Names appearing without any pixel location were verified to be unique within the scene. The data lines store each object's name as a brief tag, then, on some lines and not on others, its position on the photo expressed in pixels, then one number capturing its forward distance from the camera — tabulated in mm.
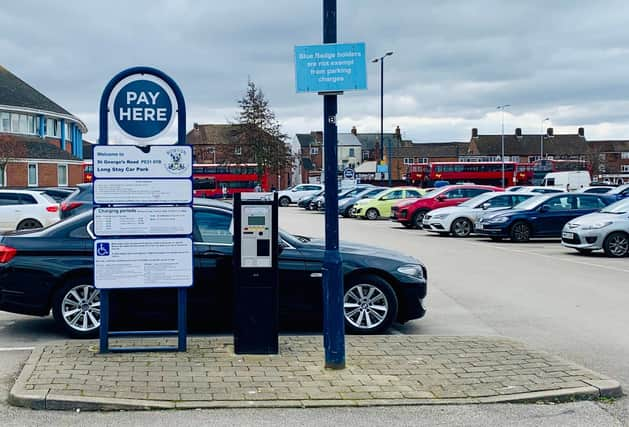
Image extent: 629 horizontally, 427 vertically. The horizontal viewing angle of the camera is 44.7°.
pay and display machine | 7465
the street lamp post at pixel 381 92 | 50431
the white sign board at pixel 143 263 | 7504
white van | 58000
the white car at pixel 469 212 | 25203
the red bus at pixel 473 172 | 67188
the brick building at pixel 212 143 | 101562
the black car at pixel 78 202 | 19312
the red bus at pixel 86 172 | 65931
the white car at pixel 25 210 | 24500
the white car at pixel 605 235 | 18516
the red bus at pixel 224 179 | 62438
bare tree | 52844
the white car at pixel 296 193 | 59378
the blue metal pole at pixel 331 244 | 6727
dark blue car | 22672
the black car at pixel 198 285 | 8555
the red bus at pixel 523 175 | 69000
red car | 29656
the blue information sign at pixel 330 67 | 6672
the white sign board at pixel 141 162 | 7449
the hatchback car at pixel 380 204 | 37531
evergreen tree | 69812
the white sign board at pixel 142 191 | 7449
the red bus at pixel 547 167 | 72812
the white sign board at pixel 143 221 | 7480
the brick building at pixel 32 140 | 56375
